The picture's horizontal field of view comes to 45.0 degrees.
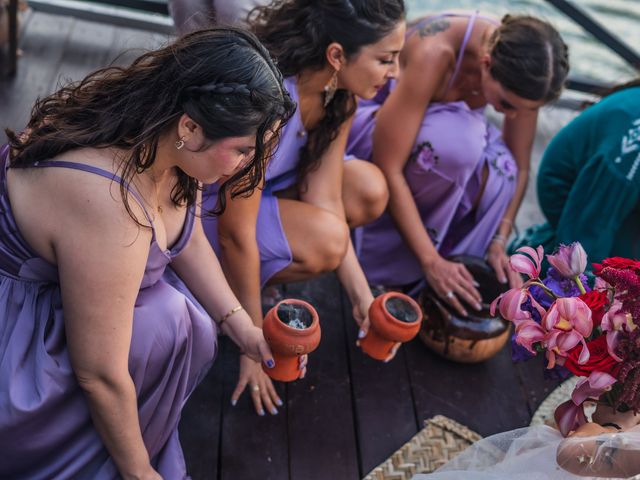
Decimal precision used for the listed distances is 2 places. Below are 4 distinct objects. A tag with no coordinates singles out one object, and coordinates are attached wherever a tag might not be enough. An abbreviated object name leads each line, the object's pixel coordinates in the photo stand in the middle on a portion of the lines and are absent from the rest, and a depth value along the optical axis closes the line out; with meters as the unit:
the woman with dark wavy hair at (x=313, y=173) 1.96
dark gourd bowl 2.21
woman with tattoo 2.27
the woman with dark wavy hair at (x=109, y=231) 1.35
